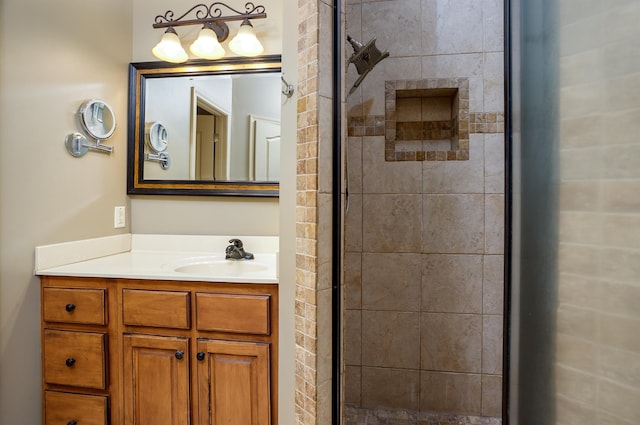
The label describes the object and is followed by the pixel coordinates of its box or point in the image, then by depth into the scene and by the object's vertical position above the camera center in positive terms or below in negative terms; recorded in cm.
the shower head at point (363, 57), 142 +72
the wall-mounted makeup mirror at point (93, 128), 158 +44
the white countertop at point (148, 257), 138 -26
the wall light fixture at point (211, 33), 176 +99
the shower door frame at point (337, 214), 101 -1
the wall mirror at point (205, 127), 181 +48
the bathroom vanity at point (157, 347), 132 -60
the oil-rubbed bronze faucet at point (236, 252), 172 -23
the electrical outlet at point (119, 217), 185 -5
